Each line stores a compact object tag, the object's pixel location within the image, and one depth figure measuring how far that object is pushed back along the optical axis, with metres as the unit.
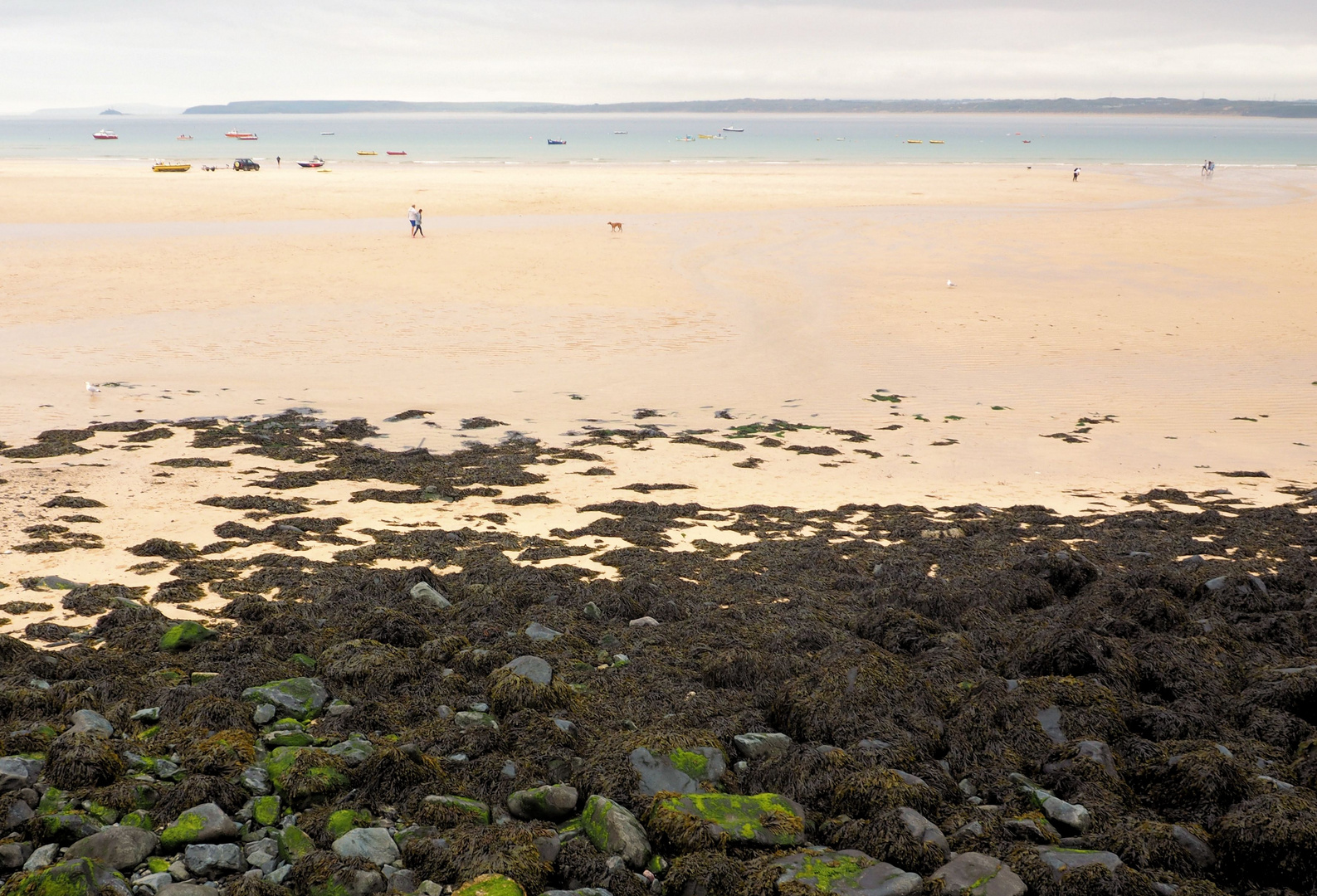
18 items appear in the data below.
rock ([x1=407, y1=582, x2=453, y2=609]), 7.84
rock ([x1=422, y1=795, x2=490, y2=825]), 5.05
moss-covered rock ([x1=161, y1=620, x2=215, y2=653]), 6.95
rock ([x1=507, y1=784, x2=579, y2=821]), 5.11
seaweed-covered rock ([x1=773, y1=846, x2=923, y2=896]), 4.39
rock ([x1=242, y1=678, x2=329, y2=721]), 6.09
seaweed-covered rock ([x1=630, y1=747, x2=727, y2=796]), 5.29
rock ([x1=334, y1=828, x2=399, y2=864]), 4.68
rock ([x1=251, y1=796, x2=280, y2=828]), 4.95
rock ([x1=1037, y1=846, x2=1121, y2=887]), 4.48
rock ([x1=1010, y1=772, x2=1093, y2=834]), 4.94
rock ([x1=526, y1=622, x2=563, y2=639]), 7.20
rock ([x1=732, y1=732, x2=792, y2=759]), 5.73
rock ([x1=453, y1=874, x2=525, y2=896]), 4.41
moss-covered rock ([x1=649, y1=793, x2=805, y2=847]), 4.79
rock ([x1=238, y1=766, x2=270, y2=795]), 5.18
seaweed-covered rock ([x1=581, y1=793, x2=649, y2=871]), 4.70
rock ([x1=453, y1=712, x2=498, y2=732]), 5.98
